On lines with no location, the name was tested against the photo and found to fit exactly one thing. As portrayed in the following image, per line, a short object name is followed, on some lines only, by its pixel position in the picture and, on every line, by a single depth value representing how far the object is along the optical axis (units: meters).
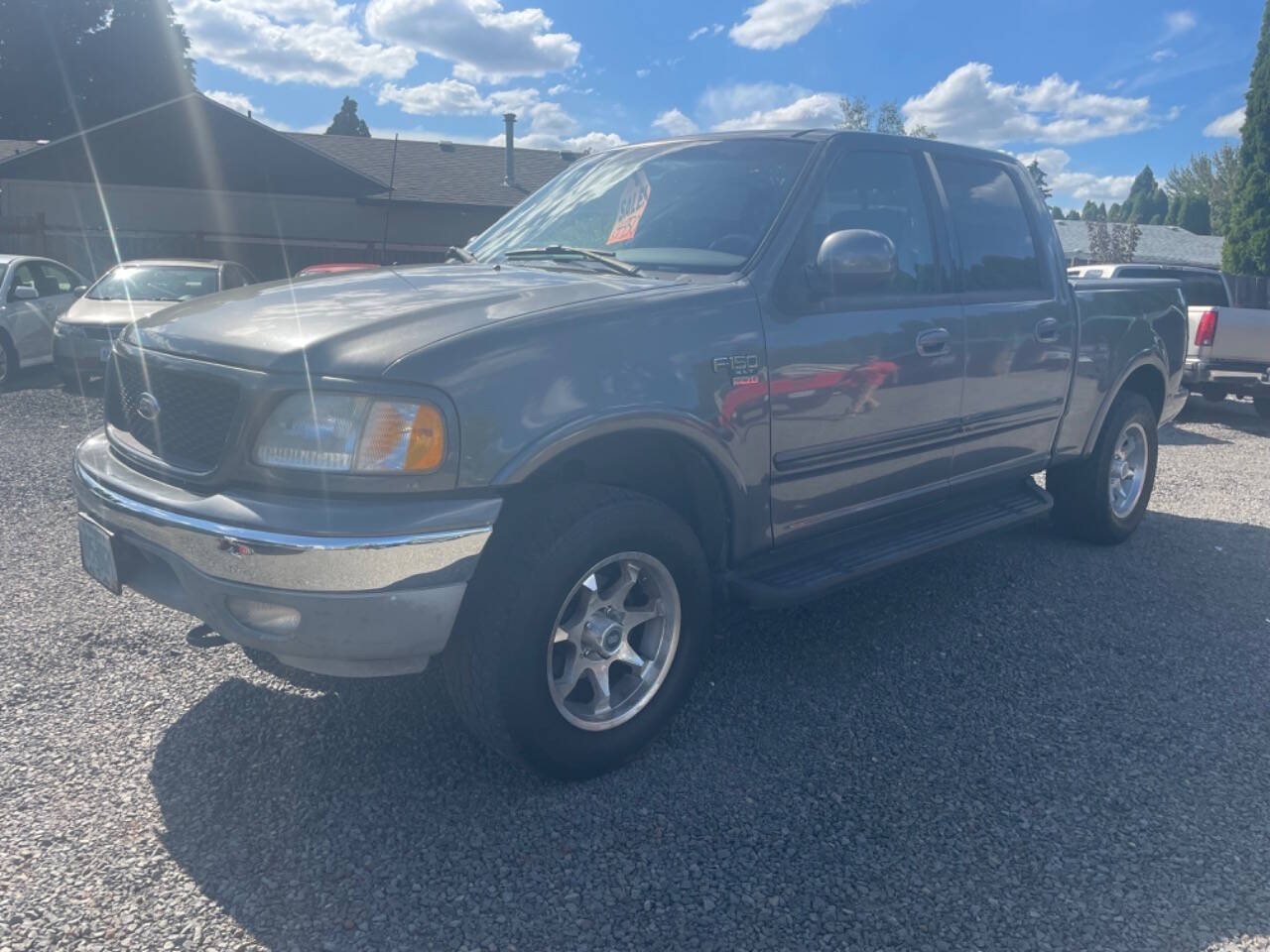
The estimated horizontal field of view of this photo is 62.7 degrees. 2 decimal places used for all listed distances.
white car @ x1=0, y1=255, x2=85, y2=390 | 11.94
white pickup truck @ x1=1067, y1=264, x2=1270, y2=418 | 10.96
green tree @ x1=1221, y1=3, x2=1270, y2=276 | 20.94
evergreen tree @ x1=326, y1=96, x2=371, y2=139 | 63.03
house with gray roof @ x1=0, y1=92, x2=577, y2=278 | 20.14
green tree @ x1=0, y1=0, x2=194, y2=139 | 38.31
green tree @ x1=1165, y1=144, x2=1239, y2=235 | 62.72
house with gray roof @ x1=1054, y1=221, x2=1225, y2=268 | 45.88
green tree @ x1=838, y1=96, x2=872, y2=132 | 45.53
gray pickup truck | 2.68
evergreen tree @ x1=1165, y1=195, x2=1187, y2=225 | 72.38
